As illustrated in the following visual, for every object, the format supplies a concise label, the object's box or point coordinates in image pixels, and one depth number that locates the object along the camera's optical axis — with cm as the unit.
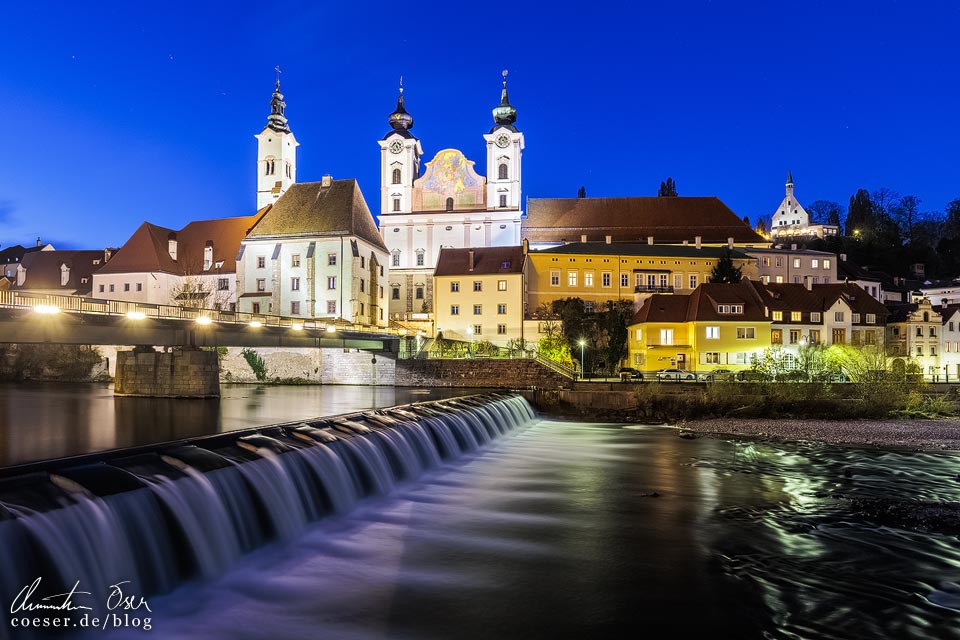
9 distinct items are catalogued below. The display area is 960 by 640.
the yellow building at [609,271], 6981
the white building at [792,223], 15138
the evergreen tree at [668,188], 16762
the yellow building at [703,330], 5597
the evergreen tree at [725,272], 6788
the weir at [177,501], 841
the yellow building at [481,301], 6556
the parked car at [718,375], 3867
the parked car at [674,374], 4562
